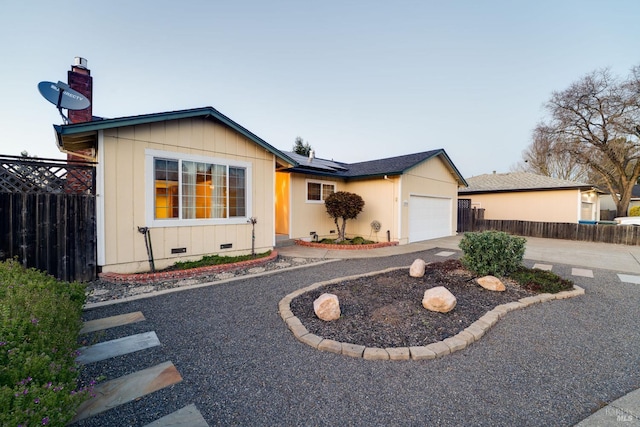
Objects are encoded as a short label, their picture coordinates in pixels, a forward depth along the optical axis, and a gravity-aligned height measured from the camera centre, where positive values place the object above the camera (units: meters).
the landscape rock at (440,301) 3.76 -1.33
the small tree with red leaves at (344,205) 9.80 +0.16
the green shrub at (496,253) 5.28 -0.88
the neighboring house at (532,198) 15.07 +0.79
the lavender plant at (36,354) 1.34 -0.97
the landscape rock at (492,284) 4.77 -1.36
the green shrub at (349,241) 10.25 -1.31
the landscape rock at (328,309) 3.54 -1.36
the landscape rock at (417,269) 5.63 -1.31
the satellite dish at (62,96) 5.67 +2.53
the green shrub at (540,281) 4.84 -1.40
